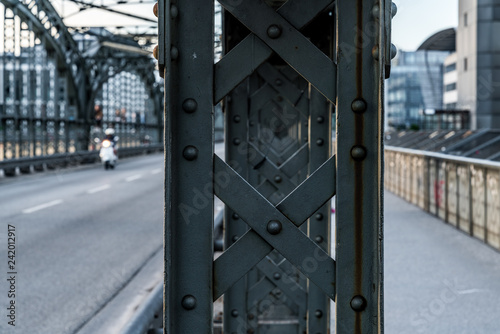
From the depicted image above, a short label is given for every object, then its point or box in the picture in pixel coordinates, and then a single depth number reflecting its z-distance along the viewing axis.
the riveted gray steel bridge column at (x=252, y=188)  2.04
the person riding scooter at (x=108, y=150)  27.84
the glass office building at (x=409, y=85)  136.62
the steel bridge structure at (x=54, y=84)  25.09
